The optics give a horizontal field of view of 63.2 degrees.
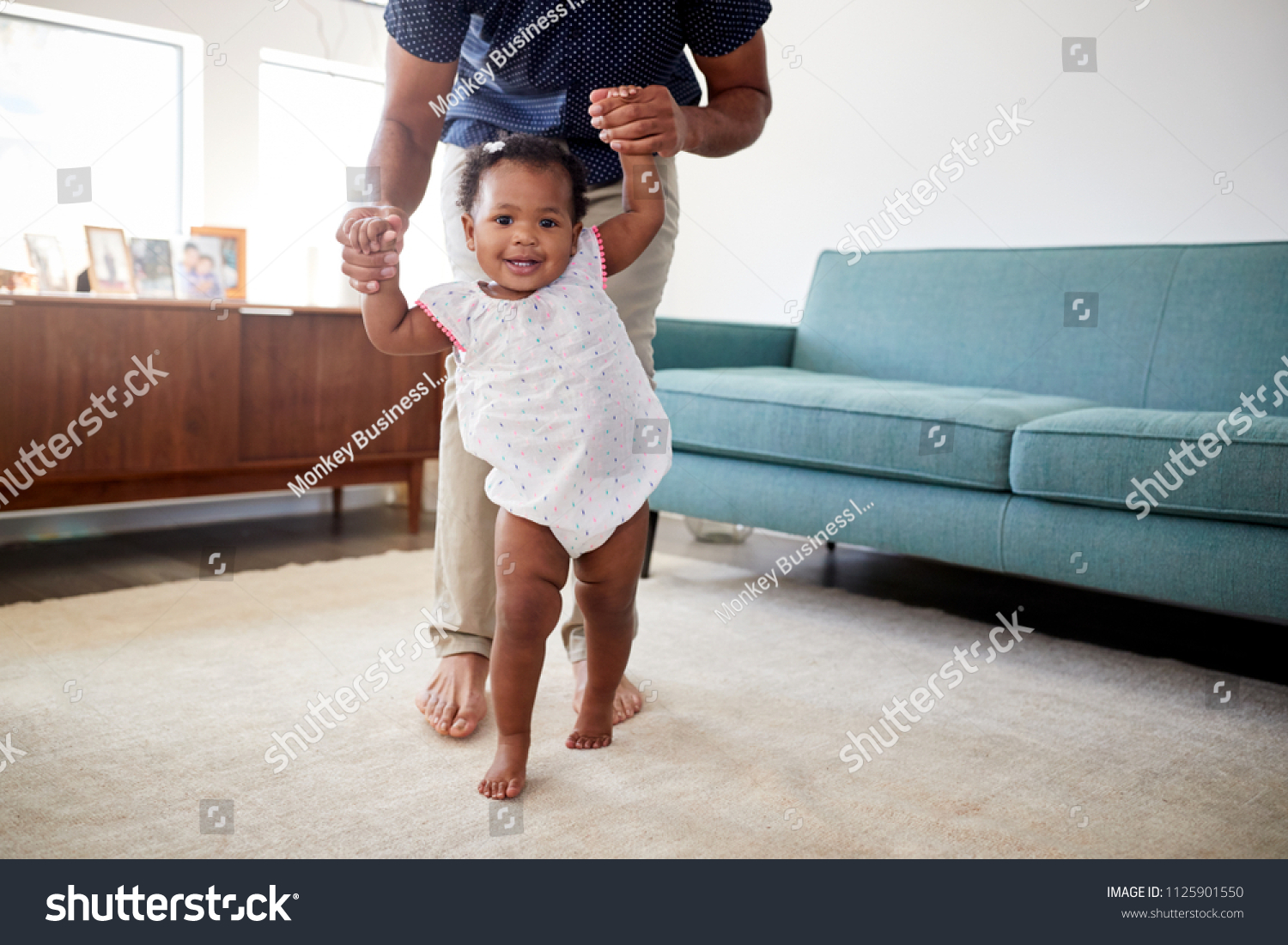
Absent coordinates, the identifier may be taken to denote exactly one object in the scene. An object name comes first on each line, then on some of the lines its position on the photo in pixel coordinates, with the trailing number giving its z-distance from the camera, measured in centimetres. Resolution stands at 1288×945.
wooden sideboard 218
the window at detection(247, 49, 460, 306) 302
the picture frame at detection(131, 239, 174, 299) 266
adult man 126
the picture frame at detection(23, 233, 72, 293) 249
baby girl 110
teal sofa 158
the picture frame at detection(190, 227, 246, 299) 283
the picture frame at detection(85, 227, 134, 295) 257
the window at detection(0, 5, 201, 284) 252
